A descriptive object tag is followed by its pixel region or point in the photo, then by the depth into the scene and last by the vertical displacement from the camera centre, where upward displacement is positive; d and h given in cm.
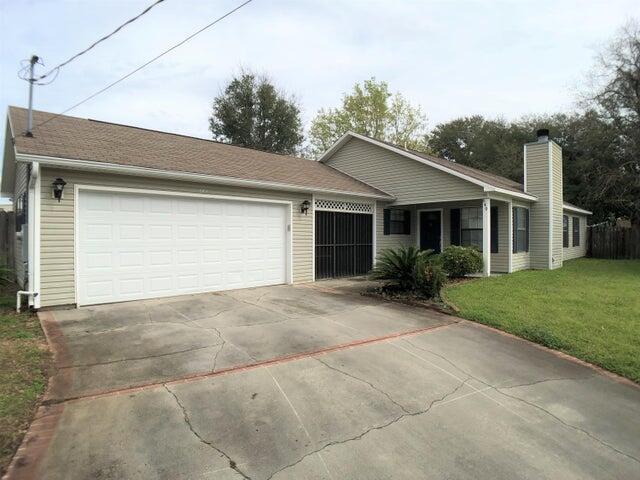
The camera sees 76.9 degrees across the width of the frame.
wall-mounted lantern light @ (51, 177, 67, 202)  693 +92
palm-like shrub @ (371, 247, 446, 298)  833 -66
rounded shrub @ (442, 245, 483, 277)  1145 -58
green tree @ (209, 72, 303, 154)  2828 +890
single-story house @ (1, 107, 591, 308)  719 +76
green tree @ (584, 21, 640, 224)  1873 +645
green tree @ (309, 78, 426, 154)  3219 +1001
